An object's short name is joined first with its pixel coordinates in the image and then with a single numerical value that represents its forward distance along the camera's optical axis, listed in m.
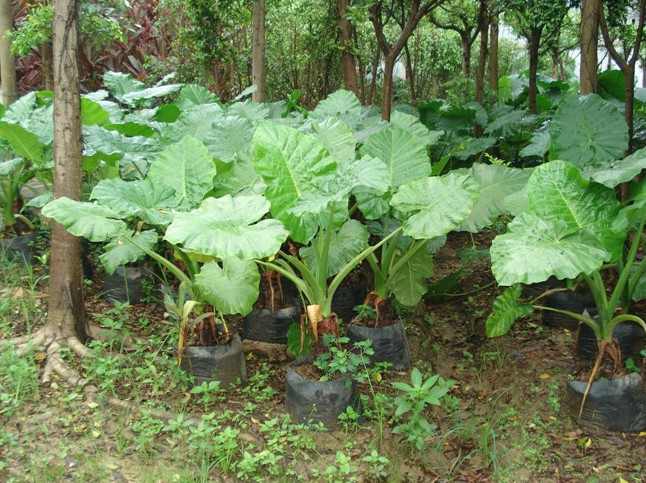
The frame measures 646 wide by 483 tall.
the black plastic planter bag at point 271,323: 3.01
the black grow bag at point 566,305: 3.10
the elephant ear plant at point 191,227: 2.06
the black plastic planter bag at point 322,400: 2.40
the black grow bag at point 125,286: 3.40
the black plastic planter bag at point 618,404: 2.38
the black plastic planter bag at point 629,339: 2.65
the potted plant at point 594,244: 2.24
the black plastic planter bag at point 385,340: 2.80
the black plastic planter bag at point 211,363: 2.62
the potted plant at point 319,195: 2.32
